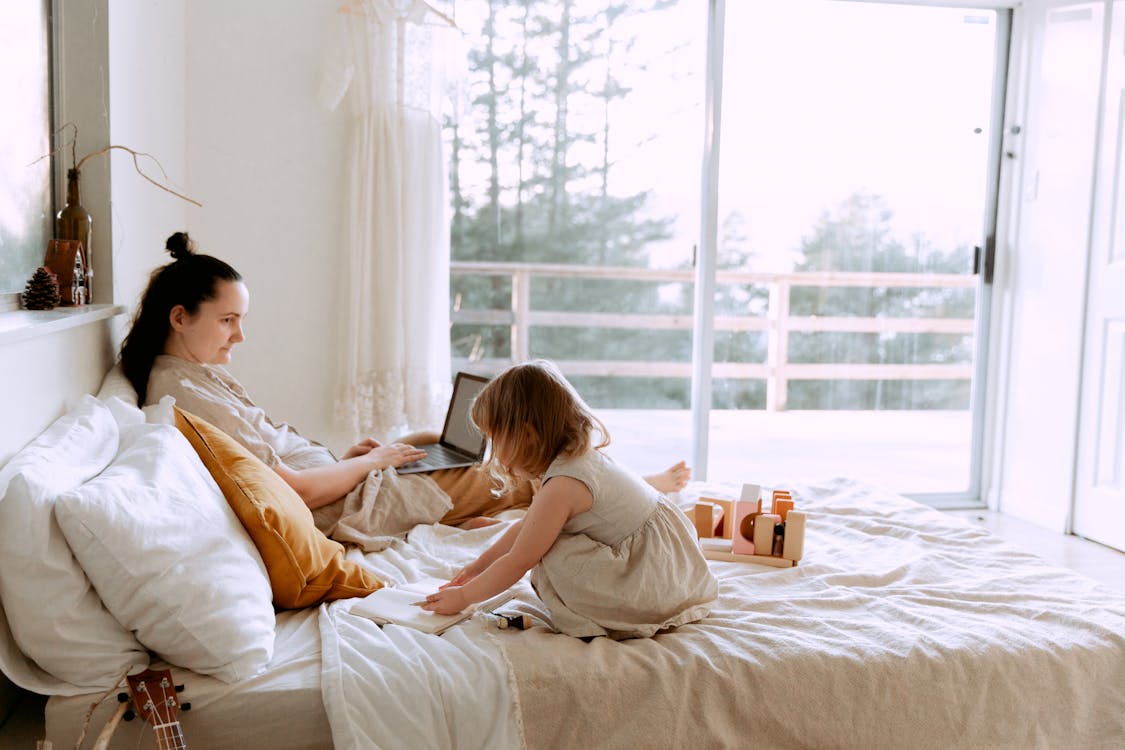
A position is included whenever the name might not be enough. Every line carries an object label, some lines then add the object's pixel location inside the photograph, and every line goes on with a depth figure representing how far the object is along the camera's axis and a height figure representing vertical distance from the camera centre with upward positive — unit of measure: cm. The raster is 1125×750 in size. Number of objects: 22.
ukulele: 146 -60
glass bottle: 225 +14
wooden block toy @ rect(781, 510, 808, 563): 221 -50
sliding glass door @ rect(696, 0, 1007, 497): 429 +30
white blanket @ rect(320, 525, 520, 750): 156 -61
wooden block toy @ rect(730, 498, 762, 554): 231 -49
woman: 240 -19
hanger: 365 +100
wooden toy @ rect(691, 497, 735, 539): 244 -51
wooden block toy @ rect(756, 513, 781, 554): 226 -50
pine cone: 203 -2
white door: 381 -11
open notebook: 180 -57
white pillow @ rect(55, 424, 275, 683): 150 -43
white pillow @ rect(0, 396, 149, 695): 143 -45
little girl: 185 -44
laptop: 277 -41
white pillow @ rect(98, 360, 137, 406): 226 -23
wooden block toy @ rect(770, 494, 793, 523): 236 -46
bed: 150 -59
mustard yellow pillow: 185 -44
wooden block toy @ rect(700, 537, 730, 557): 235 -55
